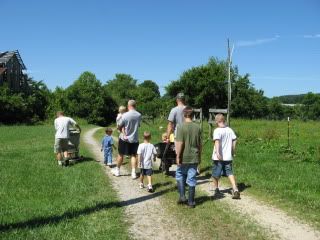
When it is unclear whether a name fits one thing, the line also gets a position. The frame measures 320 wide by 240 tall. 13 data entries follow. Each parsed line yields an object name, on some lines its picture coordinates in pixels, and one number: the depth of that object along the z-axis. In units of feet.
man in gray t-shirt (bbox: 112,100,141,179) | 30.66
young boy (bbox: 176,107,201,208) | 22.47
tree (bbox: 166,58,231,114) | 147.78
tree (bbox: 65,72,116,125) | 224.43
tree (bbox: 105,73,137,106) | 302.48
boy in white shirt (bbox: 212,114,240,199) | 25.03
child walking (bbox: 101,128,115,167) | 37.61
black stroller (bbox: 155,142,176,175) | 30.82
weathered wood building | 180.40
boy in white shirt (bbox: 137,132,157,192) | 27.49
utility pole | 54.48
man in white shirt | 36.96
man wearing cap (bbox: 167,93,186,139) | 28.21
